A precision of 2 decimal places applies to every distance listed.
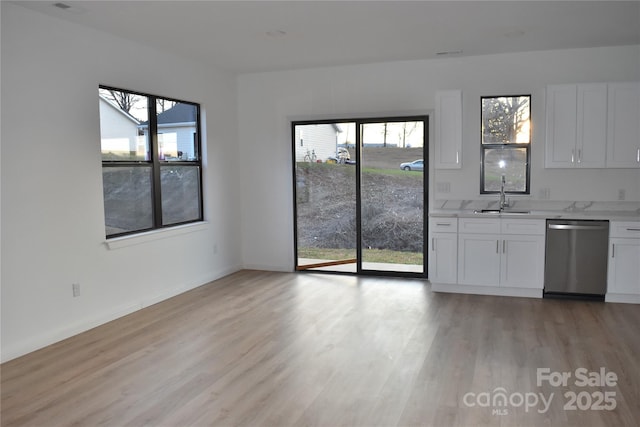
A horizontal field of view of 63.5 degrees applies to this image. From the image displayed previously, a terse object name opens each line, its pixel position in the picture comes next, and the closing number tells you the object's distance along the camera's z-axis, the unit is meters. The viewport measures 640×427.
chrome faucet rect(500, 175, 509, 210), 5.91
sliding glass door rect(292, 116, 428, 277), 6.39
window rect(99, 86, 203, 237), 4.94
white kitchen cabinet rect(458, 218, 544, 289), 5.46
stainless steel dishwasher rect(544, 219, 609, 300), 5.27
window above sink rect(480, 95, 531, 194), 5.95
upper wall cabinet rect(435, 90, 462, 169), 5.94
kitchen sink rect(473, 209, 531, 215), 5.60
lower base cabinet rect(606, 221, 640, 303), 5.18
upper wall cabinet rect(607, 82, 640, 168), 5.41
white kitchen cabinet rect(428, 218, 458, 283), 5.73
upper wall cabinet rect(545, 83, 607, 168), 5.51
